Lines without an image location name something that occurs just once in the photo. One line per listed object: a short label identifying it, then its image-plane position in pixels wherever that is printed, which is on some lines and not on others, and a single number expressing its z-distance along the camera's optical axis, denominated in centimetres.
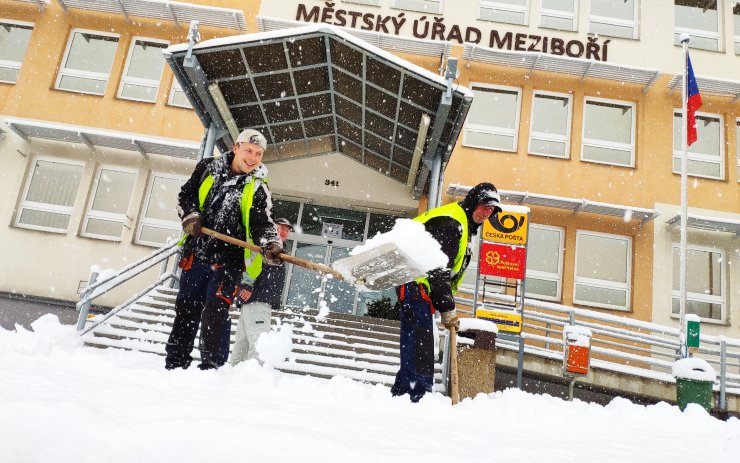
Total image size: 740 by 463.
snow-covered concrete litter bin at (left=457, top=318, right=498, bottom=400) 531
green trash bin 629
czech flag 980
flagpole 880
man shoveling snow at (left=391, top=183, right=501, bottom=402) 364
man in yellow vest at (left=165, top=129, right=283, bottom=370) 350
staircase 604
